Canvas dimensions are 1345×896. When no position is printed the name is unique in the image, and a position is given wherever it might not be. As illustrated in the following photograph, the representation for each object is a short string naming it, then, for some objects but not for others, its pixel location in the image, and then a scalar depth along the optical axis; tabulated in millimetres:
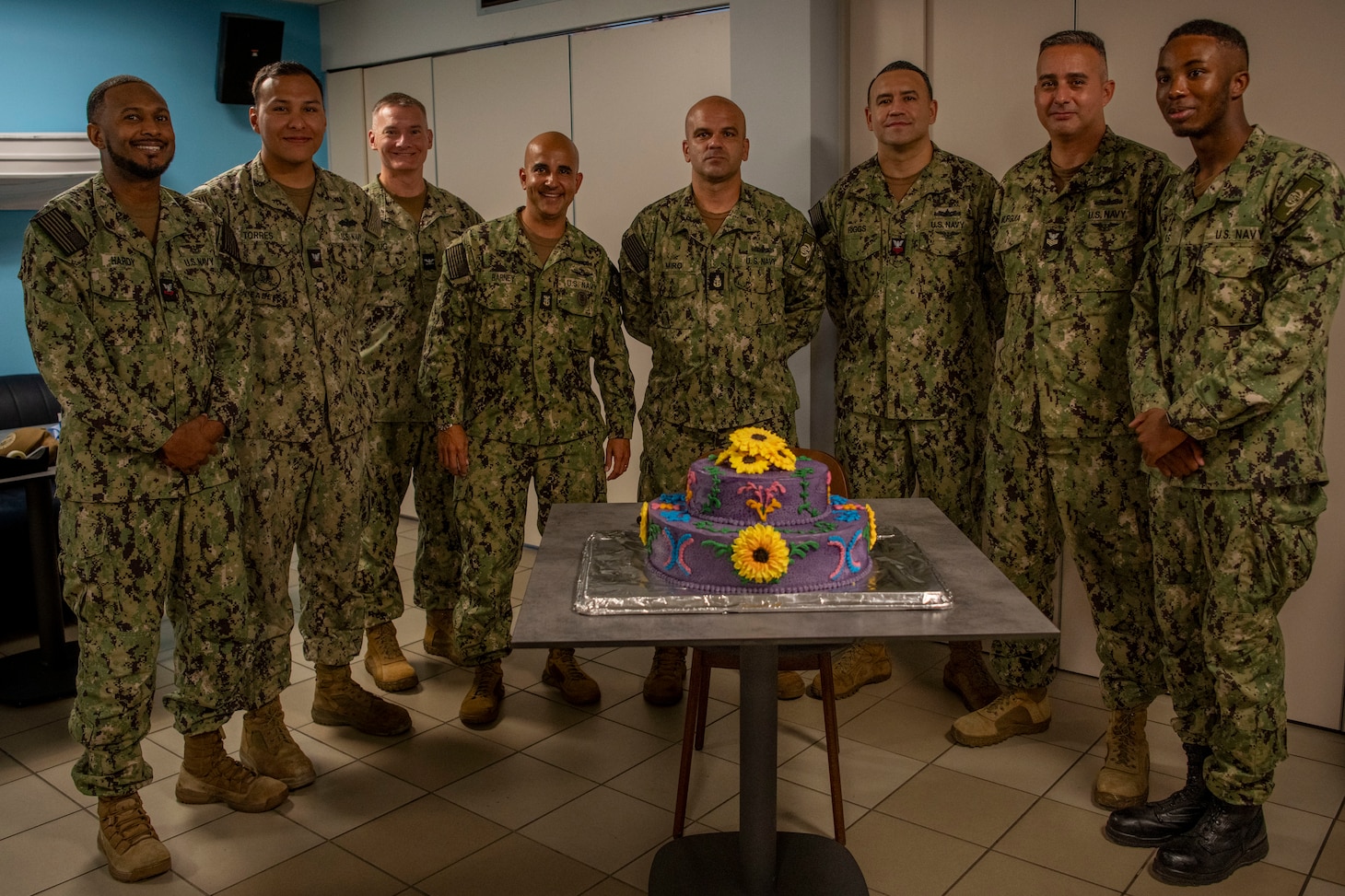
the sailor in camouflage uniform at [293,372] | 3305
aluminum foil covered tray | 2256
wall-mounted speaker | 6016
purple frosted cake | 2361
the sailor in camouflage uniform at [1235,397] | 2617
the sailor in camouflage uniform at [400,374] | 4098
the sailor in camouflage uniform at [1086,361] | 3174
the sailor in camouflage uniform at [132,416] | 2762
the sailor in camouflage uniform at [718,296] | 3744
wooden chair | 2912
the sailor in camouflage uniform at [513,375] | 3662
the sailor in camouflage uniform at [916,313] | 3723
